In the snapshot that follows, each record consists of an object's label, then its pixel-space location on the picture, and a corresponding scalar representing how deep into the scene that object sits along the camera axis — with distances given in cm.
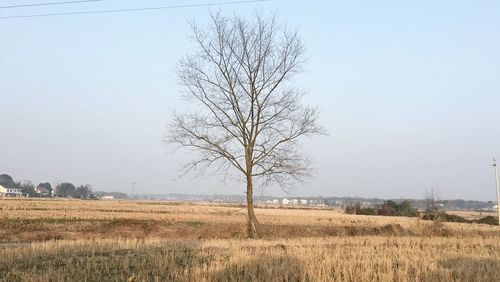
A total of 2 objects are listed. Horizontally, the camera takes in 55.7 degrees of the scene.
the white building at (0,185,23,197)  19329
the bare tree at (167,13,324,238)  2708
